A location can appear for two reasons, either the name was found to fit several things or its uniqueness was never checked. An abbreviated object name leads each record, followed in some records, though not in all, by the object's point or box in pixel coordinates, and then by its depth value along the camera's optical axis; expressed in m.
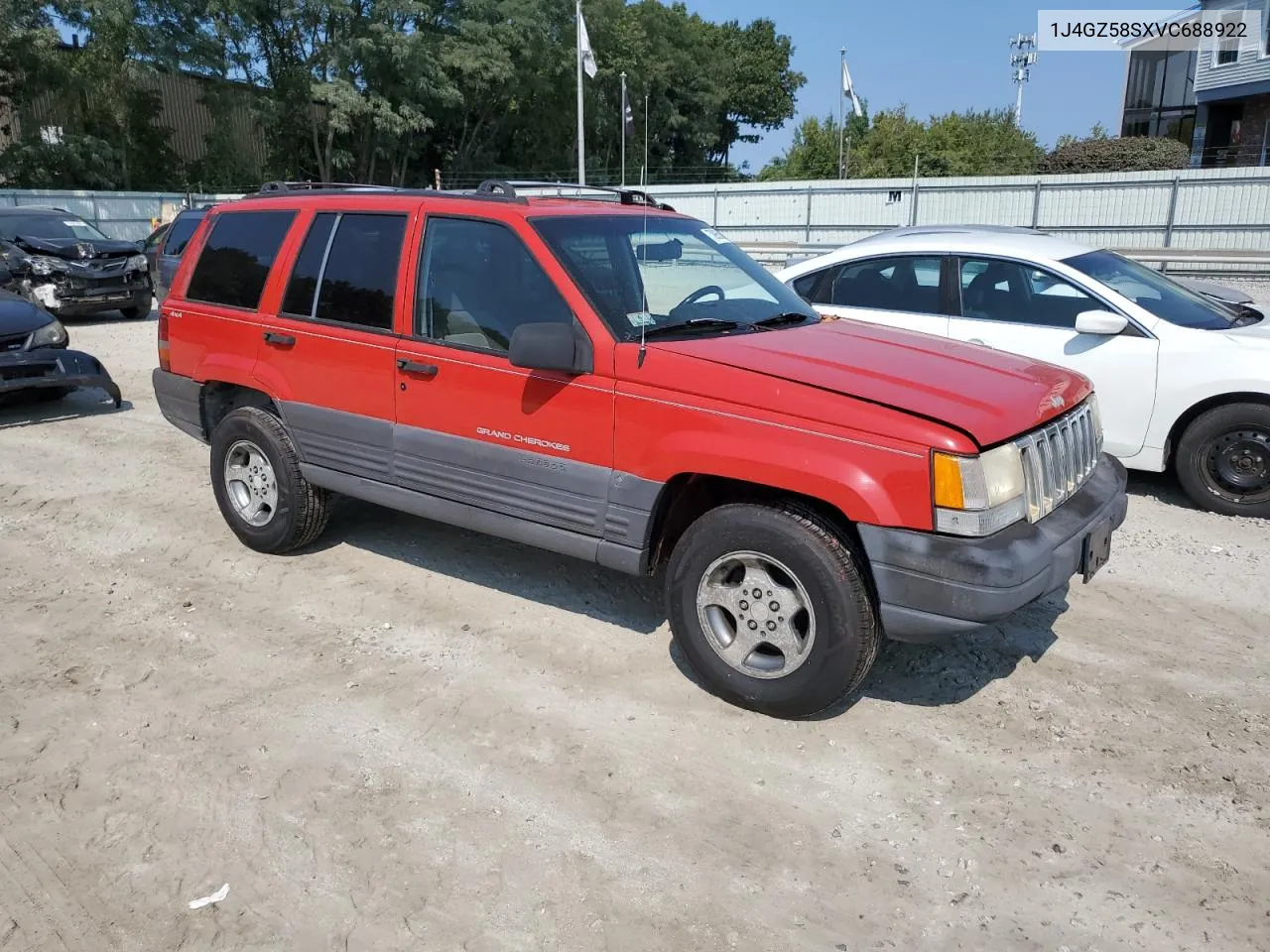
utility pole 56.50
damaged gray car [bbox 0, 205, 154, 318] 15.37
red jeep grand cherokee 3.53
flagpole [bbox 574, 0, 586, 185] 37.22
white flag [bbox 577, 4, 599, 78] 34.34
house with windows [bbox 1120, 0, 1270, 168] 32.91
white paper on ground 2.90
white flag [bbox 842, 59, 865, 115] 40.62
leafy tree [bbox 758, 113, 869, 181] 49.25
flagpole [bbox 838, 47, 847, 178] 39.95
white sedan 6.21
